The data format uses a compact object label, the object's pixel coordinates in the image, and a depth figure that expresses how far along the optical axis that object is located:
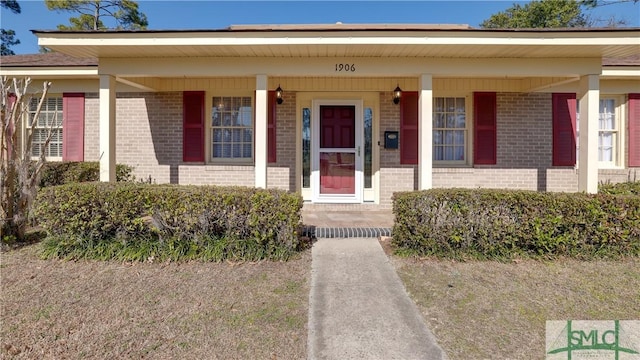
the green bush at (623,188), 6.77
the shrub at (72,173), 7.30
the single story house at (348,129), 7.62
